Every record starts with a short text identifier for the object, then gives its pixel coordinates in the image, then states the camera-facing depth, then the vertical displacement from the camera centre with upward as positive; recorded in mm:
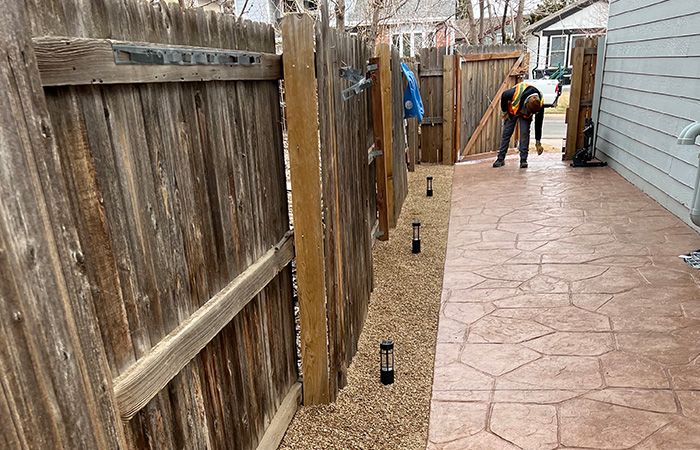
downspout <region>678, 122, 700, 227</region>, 4098 -773
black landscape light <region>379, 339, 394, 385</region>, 3238 -1811
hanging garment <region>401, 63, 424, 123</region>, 7953 -622
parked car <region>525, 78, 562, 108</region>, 21125 -1649
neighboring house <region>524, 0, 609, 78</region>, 27312 +820
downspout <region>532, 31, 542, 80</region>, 29516 -454
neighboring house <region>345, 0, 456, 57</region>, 19000 +1240
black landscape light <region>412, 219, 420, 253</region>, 5512 -1833
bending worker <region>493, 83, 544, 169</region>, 8445 -938
